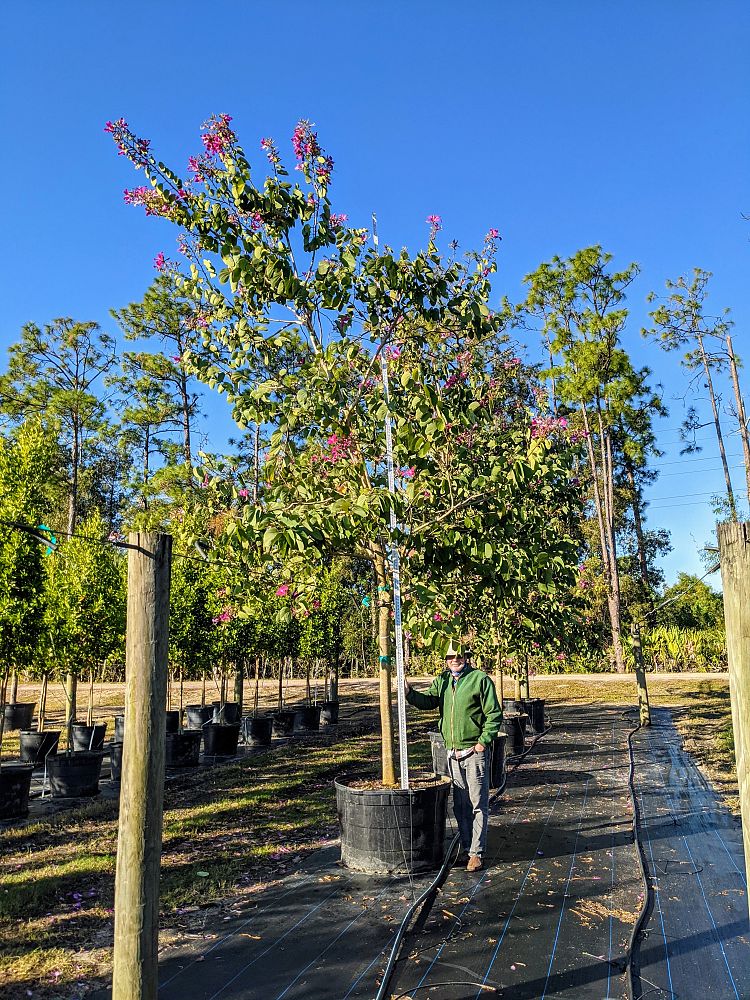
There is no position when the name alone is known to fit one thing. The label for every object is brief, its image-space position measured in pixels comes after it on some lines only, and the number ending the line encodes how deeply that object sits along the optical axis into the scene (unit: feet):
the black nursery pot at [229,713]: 51.32
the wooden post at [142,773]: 9.96
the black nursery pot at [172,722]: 46.39
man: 19.36
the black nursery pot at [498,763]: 29.94
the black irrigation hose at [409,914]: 11.83
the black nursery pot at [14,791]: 27.30
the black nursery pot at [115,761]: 34.86
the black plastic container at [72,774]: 31.65
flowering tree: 17.16
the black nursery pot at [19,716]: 61.41
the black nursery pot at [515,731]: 38.12
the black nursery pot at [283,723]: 51.90
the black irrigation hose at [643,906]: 12.18
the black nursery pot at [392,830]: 18.51
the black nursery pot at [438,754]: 28.20
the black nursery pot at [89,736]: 42.14
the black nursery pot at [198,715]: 54.29
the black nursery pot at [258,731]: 46.57
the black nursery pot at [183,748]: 38.93
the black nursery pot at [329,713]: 58.75
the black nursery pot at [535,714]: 48.14
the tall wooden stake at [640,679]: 50.75
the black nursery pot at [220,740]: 43.32
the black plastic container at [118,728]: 45.57
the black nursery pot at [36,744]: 41.47
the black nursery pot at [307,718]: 55.57
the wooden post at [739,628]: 8.82
